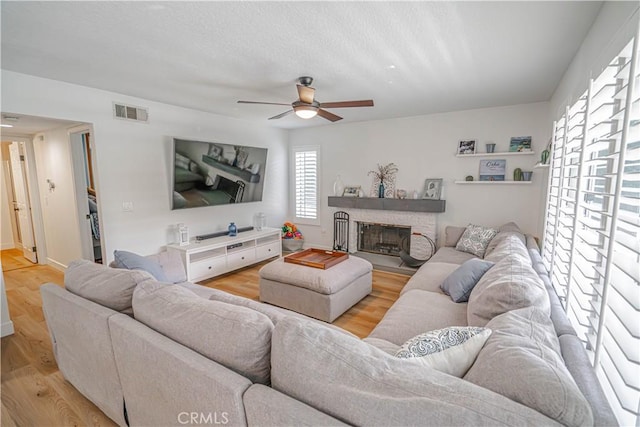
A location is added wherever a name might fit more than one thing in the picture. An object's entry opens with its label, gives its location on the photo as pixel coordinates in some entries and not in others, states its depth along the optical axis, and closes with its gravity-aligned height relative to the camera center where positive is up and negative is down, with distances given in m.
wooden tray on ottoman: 3.23 -0.93
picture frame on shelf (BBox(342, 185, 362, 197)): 5.34 -0.23
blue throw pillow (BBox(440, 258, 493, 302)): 2.29 -0.80
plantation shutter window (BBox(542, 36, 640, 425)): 1.00 -0.29
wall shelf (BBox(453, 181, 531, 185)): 4.00 -0.06
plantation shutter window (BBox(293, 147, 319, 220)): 5.84 -0.06
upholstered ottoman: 2.91 -1.13
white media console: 3.92 -1.08
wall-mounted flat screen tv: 4.02 +0.09
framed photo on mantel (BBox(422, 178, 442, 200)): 4.59 -0.16
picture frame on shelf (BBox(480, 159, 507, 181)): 4.18 +0.12
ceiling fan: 2.71 +0.72
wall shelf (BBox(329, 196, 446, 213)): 4.50 -0.42
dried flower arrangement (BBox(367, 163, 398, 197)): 5.02 +0.01
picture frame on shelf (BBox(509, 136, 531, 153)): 3.99 +0.46
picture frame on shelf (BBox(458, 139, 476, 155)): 4.32 +0.46
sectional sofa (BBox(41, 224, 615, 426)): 0.82 -0.66
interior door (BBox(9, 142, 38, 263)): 4.90 -0.33
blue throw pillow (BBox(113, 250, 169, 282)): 2.27 -0.66
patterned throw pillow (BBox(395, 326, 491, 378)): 1.08 -0.65
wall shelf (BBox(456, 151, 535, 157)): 3.95 +0.33
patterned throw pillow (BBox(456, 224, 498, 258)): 3.80 -0.81
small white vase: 5.52 -0.16
